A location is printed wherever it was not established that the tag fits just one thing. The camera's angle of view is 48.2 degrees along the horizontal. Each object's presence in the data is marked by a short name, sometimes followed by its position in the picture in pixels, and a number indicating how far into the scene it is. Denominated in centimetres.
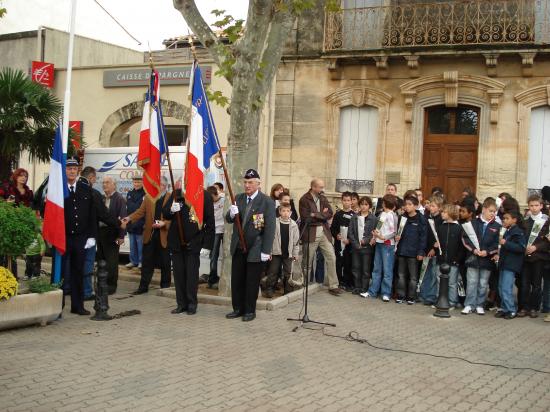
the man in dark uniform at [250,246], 855
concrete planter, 731
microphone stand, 836
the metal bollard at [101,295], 829
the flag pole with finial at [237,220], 854
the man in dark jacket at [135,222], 1192
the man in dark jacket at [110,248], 1021
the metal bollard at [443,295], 918
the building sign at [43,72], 2122
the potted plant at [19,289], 730
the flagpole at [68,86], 868
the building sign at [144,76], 1884
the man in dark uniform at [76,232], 859
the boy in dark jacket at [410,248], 1020
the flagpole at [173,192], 886
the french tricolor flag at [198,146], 858
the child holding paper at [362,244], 1080
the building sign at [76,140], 1228
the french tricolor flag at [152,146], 947
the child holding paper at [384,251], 1045
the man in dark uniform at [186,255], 884
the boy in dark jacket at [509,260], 927
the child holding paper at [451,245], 986
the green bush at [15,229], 748
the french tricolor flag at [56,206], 823
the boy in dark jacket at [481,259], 960
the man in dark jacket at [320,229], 1067
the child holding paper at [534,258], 929
